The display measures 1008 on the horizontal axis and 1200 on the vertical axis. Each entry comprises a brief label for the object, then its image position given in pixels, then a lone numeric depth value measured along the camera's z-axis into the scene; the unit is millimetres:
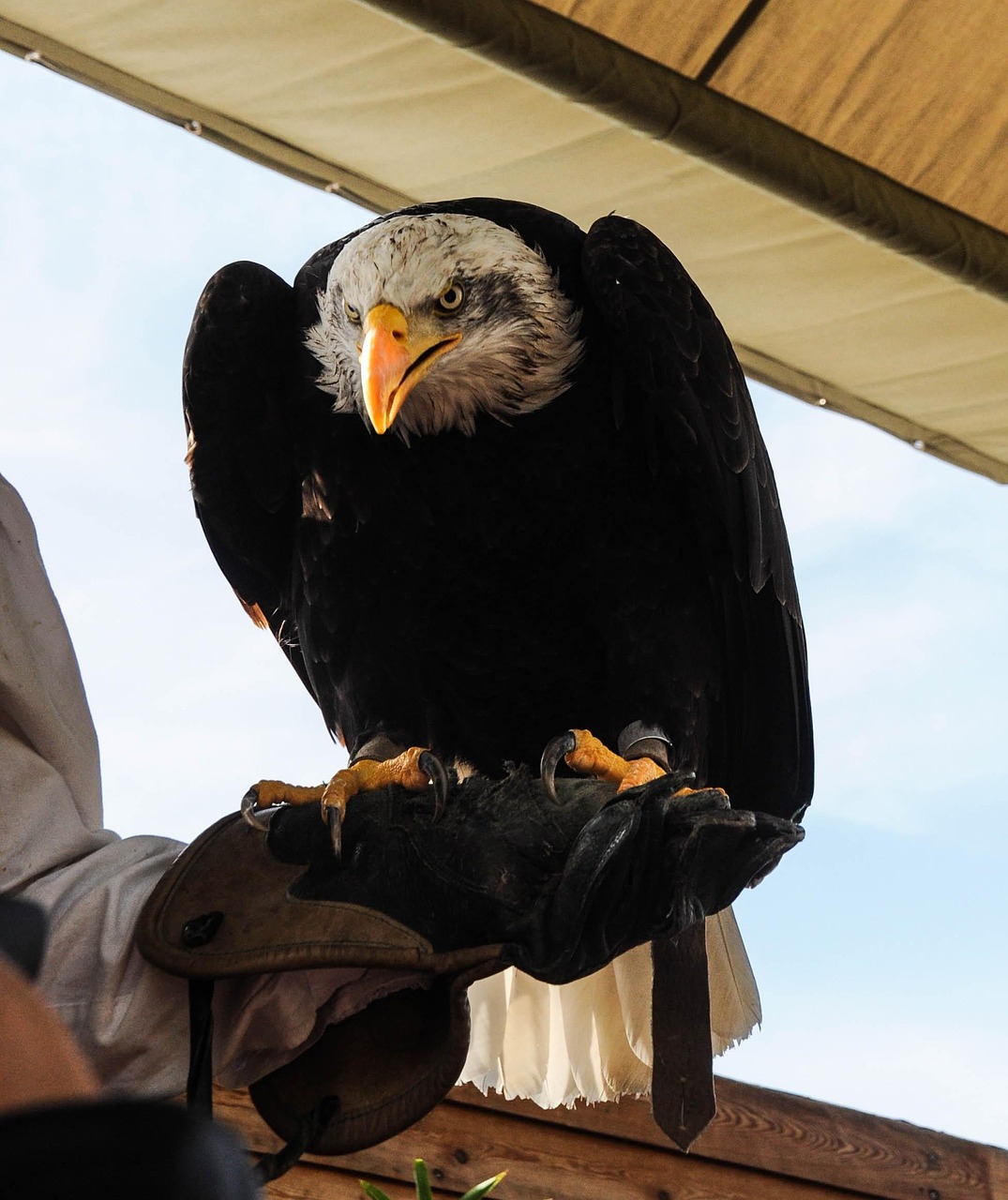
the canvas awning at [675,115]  3133
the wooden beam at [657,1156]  2939
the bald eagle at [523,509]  2643
